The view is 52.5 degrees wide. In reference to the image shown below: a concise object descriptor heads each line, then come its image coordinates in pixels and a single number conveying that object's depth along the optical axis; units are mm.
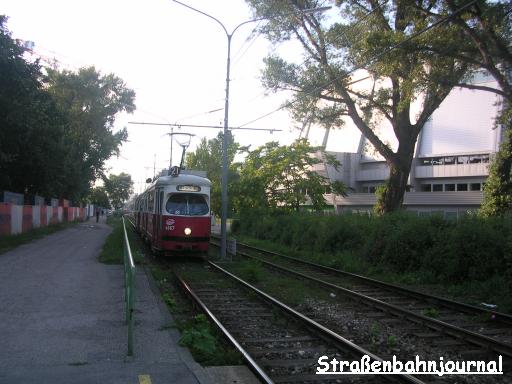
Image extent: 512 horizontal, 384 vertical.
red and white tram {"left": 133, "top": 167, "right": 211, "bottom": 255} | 17781
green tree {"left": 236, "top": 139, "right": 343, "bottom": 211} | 31406
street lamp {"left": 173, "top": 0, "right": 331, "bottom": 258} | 18656
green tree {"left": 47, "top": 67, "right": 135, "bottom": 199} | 48781
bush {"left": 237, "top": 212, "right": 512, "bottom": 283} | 12930
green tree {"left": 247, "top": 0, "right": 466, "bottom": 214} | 22016
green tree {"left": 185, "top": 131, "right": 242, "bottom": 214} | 65300
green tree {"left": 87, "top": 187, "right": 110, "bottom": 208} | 118294
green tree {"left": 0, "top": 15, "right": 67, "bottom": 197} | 21891
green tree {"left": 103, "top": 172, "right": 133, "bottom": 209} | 139375
